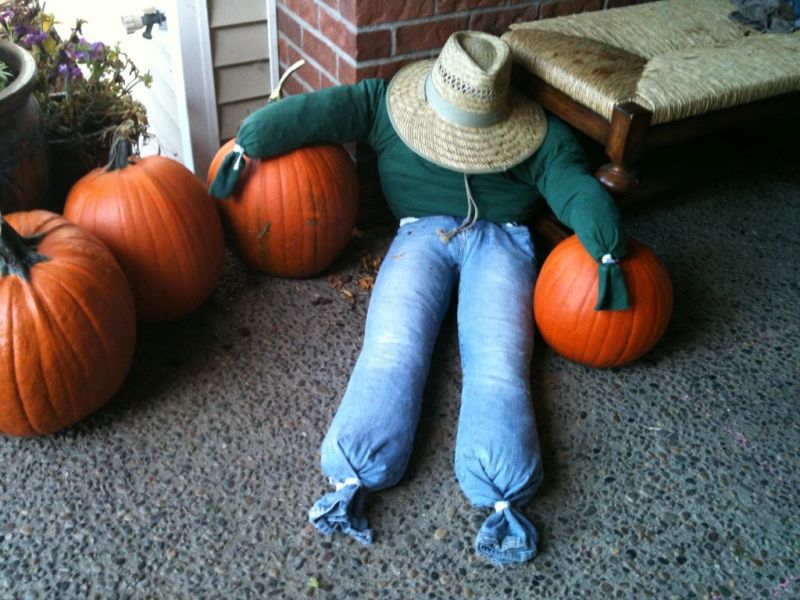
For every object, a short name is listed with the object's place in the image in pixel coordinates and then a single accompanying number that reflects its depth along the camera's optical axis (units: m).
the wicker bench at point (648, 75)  1.70
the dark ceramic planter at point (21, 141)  1.61
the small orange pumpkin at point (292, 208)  1.78
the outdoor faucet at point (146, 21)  2.14
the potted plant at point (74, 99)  1.96
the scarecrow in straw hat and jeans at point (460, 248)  1.40
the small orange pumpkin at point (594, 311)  1.63
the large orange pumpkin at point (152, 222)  1.62
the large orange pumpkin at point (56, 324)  1.36
